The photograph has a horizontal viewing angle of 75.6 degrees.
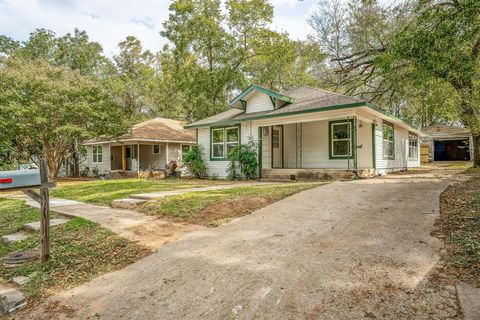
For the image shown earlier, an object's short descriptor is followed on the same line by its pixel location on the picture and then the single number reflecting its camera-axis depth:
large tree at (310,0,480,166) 6.73
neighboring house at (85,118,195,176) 21.66
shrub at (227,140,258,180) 13.61
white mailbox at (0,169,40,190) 3.93
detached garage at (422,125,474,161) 25.08
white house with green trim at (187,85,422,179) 11.82
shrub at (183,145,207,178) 15.60
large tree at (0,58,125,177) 16.23
